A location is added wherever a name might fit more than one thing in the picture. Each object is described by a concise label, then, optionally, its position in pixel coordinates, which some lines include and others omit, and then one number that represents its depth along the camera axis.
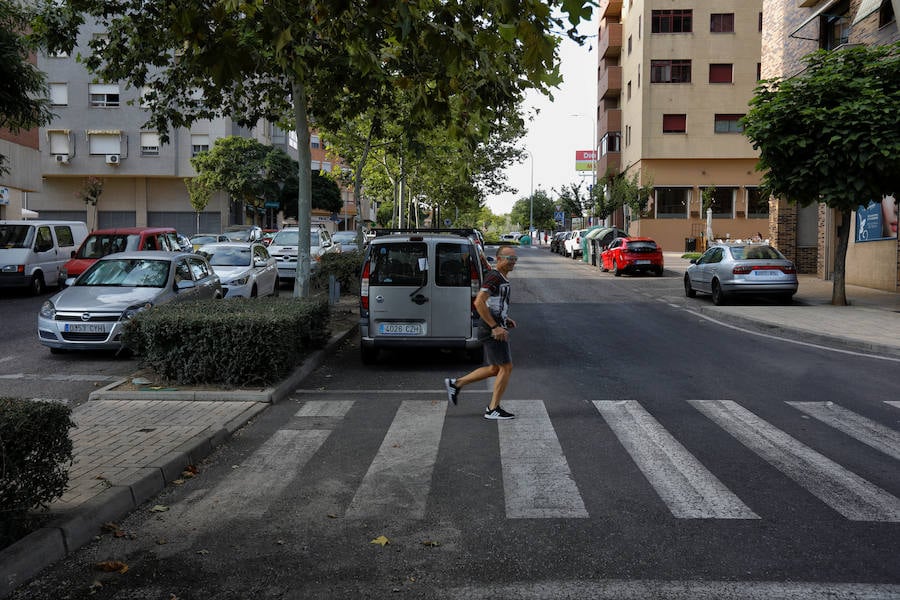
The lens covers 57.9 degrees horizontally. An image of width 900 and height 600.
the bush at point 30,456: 4.07
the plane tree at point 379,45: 4.81
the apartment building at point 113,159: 52.12
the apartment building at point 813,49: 21.59
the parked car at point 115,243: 19.53
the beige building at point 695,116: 48.34
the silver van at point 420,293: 10.62
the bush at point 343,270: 18.80
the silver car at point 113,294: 11.22
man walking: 7.77
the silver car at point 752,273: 19.11
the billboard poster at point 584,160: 75.75
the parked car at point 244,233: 36.94
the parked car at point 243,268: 16.88
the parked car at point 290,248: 23.41
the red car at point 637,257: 30.80
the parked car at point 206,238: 33.62
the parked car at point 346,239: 33.66
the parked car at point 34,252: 20.48
